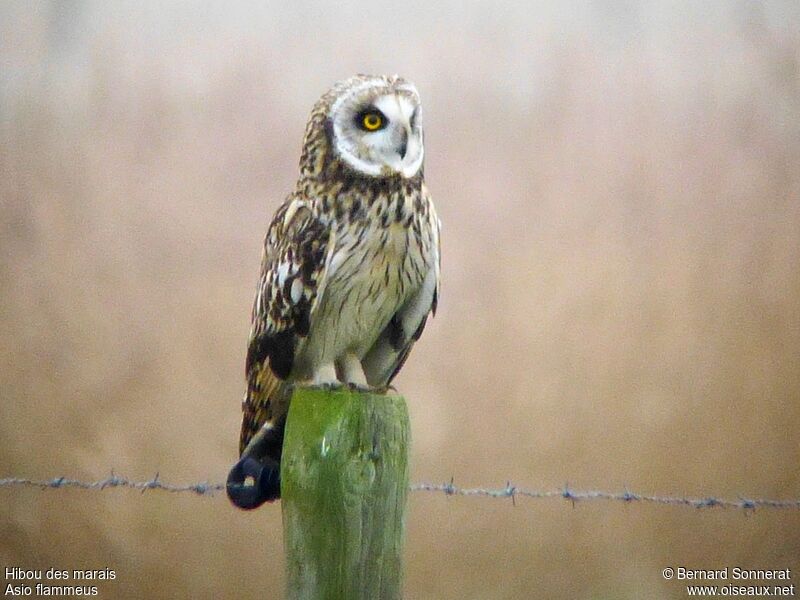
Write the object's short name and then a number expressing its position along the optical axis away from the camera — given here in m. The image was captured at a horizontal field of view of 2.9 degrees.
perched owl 13.70
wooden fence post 13.48
